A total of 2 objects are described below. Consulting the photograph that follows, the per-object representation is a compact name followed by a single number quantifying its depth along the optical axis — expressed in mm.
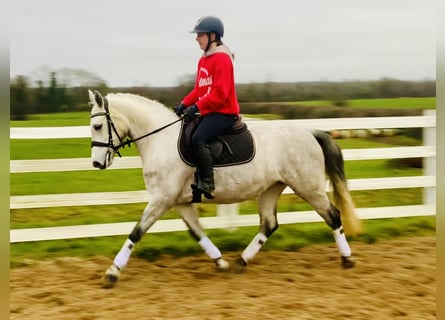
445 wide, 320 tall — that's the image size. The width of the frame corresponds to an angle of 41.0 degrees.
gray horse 5609
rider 5594
